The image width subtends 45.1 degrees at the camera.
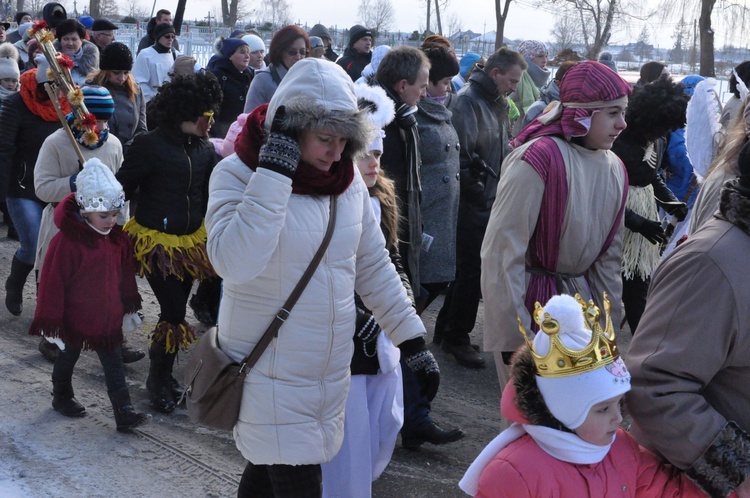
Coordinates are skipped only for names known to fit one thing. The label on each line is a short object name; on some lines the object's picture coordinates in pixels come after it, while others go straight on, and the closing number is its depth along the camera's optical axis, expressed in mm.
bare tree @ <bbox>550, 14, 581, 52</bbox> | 43416
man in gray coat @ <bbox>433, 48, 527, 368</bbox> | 6125
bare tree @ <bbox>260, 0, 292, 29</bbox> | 61469
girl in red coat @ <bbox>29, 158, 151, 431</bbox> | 4562
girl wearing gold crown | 2342
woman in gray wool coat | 5395
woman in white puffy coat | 2832
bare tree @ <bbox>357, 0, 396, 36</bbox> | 52688
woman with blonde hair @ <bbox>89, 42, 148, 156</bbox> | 6914
